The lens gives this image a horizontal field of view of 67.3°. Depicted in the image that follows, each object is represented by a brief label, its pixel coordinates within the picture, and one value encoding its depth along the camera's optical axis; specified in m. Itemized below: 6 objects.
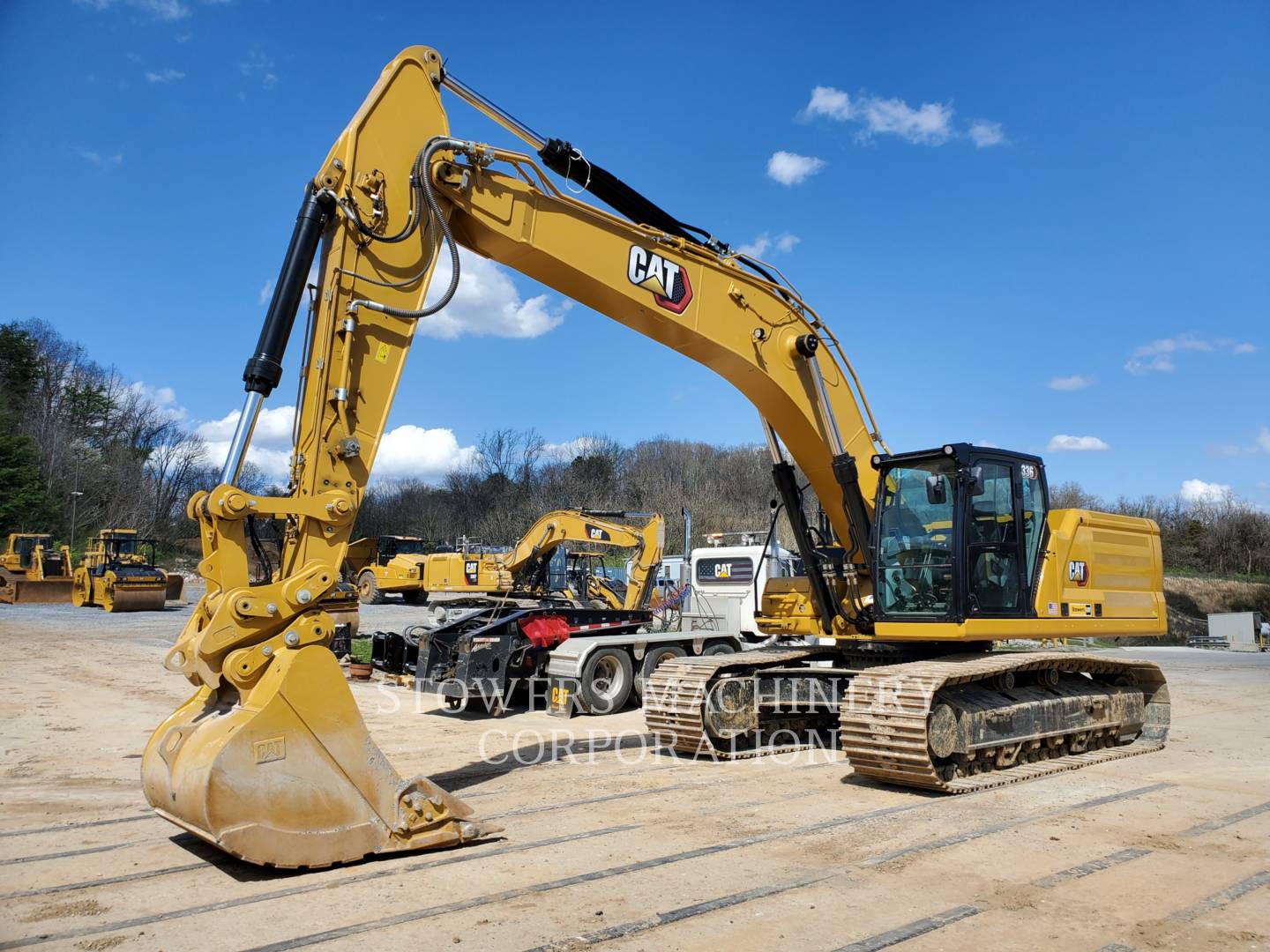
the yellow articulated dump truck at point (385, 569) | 35.56
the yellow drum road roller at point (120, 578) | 30.78
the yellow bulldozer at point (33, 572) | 33.59
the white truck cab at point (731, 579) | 20.28
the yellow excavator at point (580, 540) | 19.39
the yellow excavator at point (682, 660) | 5.35
